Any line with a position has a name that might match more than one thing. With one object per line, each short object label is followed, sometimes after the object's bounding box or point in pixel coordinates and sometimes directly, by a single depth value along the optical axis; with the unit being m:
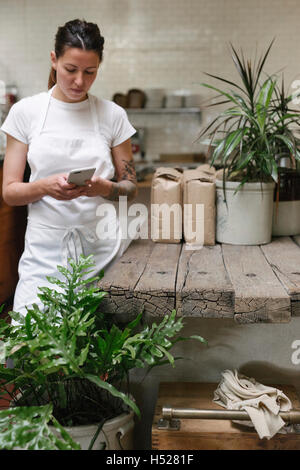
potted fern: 1.20
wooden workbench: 1.34
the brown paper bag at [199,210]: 1.87
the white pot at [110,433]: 1.32
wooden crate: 1.40
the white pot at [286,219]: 1.99
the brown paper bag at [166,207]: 1.89
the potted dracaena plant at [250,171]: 1.78
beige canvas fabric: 1.35
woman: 1.71
